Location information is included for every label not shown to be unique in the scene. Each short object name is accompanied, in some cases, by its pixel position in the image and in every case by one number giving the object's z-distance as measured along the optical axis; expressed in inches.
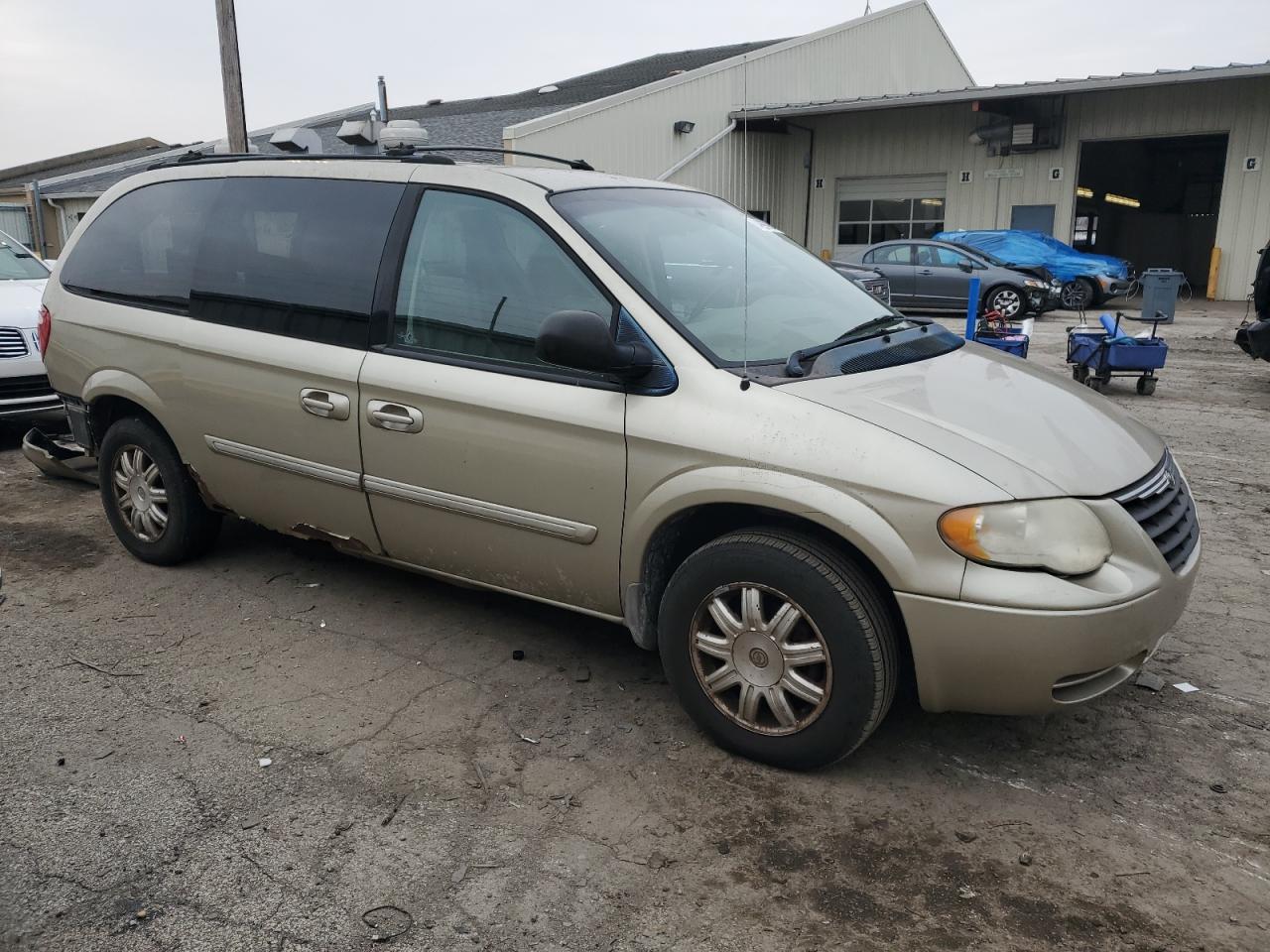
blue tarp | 761.6
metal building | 812.6
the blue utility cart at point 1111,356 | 381.7
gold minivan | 110.8
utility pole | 496.1
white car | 302.8
